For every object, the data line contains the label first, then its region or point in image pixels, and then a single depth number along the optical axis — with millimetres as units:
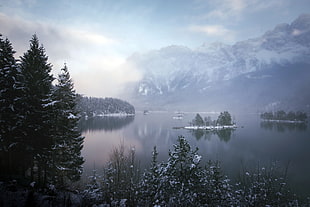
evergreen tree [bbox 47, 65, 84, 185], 18023
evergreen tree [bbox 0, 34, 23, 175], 14906
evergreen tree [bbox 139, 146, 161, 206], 15180
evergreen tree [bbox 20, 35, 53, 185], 15656
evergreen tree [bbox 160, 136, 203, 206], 17062
